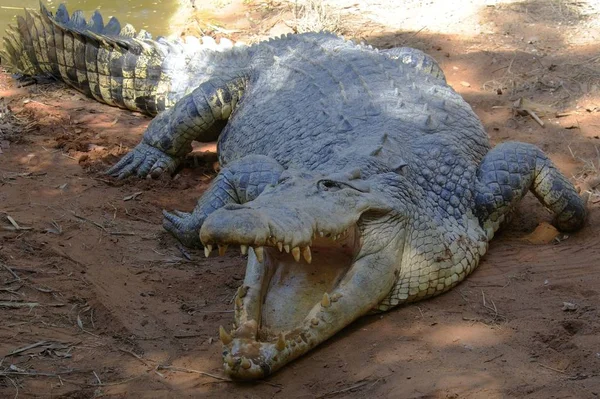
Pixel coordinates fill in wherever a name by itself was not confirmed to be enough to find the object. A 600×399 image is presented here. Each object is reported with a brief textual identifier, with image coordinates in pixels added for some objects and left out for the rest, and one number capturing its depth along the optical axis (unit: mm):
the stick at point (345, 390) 3213
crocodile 3451
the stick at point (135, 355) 3488
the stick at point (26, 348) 3396
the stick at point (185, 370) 3387
